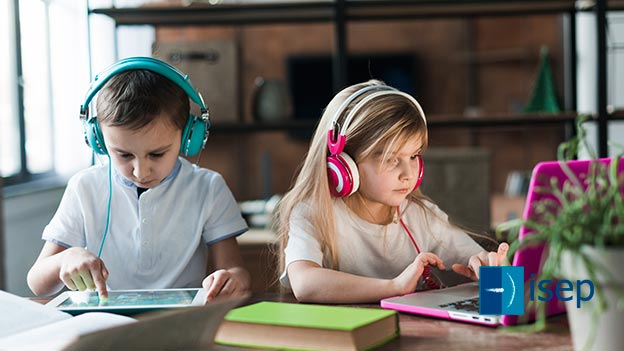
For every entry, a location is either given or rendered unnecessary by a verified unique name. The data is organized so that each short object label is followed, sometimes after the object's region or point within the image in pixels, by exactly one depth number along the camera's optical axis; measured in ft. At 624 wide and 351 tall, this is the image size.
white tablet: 3.51
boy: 4.48
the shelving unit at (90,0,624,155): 8.16
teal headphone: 4.34
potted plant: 2.34
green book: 2.81
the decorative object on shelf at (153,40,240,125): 9.21
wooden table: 2.91
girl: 4.39
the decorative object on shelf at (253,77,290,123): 8.96
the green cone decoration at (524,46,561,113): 9.41
